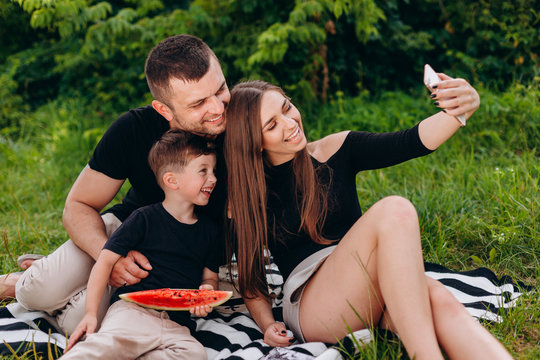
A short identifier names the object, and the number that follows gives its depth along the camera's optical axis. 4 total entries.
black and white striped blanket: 2.44
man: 2.79
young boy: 2.45
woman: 2.16
